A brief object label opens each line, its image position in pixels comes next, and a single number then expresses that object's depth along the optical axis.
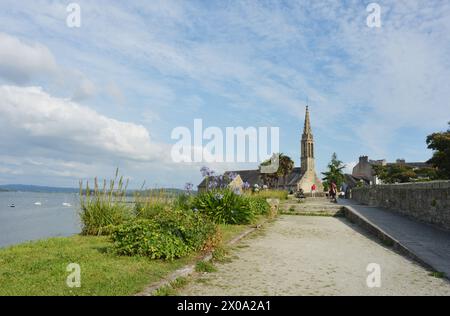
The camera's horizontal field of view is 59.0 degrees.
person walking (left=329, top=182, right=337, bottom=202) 30.36
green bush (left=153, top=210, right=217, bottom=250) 7.50
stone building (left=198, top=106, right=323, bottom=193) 88.94
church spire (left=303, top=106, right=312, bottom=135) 90.75
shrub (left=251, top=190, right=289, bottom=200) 25.75
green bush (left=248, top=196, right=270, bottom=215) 17.42
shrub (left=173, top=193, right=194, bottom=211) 13.19
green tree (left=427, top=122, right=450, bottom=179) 35.33
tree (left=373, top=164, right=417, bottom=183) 55.69
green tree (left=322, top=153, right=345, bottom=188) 85.97
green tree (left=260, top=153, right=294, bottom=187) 67.88
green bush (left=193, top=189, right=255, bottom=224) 13.51
